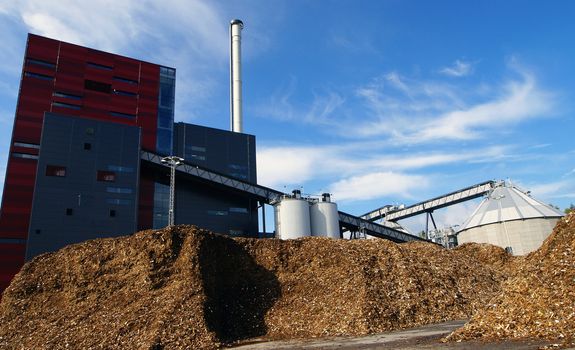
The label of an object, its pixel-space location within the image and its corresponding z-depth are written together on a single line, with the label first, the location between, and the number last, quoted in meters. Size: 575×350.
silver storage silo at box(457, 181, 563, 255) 53.78
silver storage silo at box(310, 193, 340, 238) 57.41
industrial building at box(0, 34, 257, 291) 48.19
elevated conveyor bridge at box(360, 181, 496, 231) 63.97
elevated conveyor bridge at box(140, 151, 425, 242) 56.34
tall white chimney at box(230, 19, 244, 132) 78.06
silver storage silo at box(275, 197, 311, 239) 55.17
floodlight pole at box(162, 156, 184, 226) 41.95
